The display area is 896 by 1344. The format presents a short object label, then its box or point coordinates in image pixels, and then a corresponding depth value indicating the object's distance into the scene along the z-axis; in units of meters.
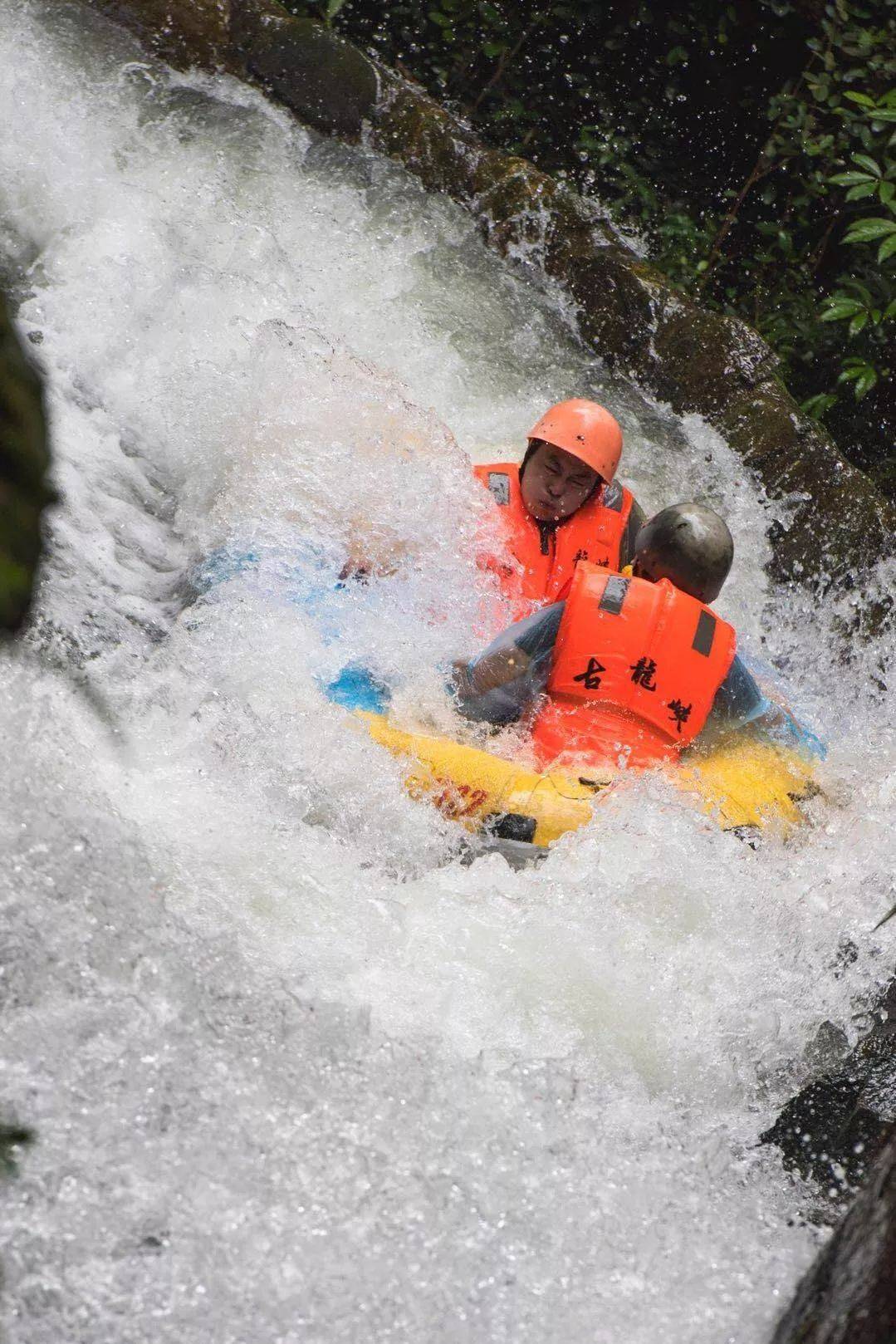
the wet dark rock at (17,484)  6.75
